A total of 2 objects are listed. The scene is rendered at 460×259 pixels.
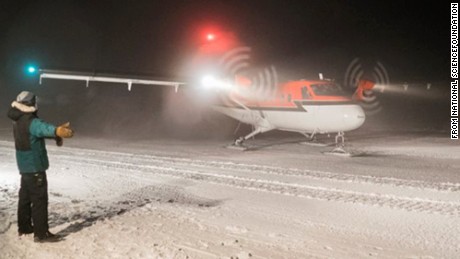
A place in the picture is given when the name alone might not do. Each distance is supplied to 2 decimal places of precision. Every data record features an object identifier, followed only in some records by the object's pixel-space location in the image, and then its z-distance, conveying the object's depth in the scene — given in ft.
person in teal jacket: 19.44
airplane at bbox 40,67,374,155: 49.42
